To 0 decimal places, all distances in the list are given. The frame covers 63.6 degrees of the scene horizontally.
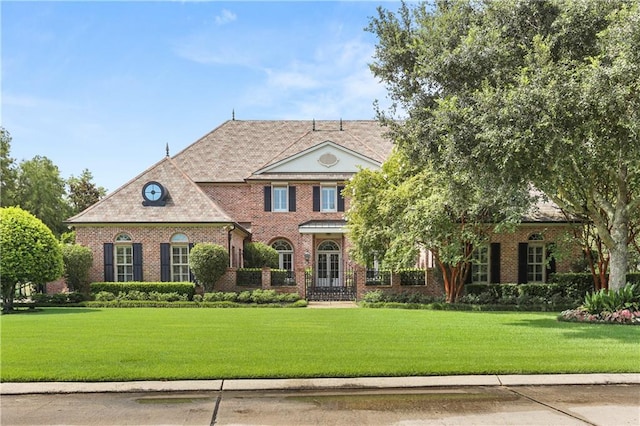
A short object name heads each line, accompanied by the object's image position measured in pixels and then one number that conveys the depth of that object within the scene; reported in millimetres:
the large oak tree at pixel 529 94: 12102
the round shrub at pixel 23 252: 18906
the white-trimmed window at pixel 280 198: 30484
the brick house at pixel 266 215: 24406
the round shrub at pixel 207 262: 23234
